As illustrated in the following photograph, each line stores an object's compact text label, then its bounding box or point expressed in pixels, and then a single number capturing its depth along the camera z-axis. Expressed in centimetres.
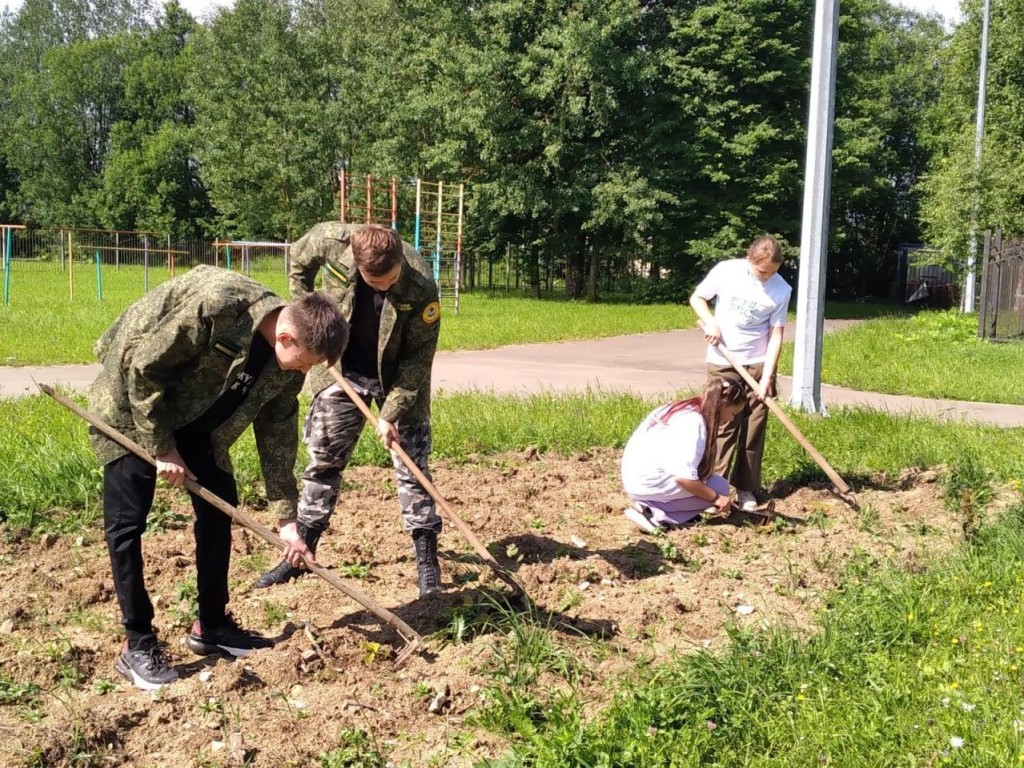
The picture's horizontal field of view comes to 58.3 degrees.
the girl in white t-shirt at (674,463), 514
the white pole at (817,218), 823
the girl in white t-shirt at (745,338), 559
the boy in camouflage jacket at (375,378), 404
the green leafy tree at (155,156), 5131
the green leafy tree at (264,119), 3778
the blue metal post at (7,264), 1912
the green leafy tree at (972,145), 2025
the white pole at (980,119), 2270
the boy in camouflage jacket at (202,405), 301
